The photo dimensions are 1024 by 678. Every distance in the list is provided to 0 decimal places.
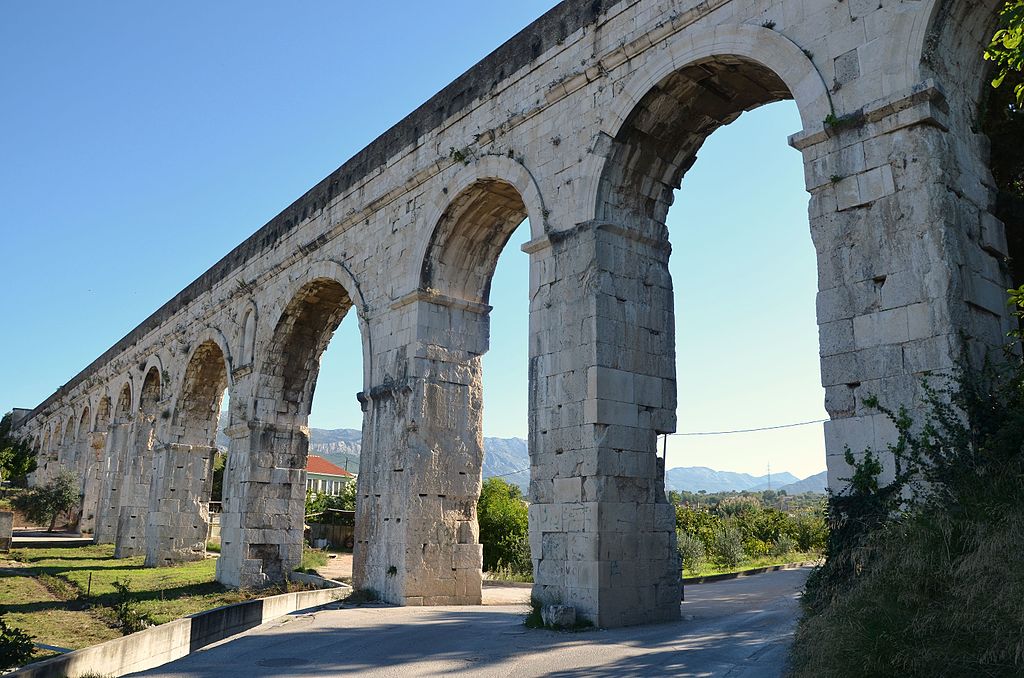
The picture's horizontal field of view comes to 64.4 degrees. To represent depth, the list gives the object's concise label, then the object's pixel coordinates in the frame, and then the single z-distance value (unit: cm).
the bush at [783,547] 2241
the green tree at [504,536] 1708
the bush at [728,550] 1958
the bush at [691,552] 1817
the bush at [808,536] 2369
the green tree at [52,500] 3145
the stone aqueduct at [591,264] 616
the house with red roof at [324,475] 6051
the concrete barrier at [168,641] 604
